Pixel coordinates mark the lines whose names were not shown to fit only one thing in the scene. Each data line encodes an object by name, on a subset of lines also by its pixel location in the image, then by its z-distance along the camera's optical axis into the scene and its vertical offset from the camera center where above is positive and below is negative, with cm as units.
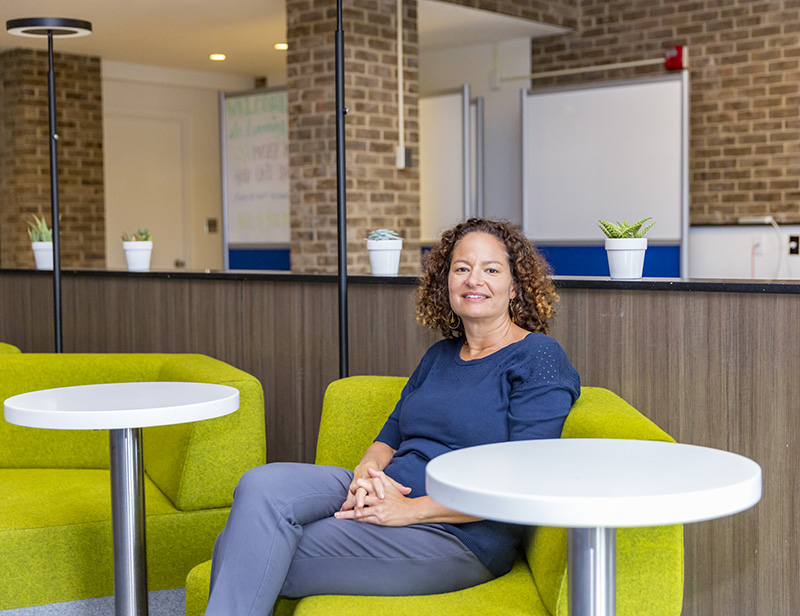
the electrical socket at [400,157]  551 +53
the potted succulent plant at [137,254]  441 +0
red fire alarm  613 +120
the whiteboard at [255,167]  632 +56
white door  823 +59
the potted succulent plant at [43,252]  492 +2
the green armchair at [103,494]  258 -69
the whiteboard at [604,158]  574 +56
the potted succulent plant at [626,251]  266 +0
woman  192 -47
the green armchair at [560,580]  176 -61
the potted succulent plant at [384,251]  345 +0
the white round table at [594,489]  136 -35
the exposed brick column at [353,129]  534 +68
